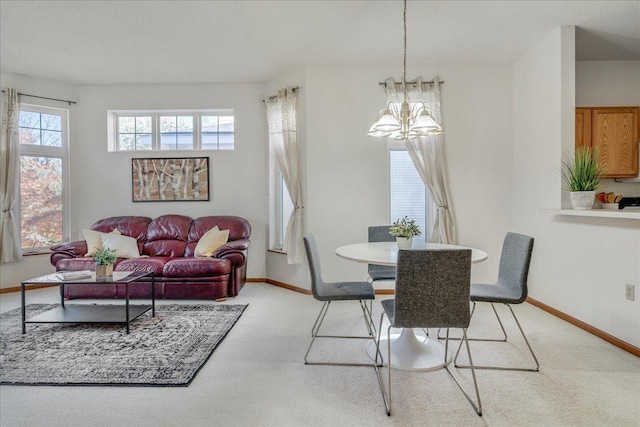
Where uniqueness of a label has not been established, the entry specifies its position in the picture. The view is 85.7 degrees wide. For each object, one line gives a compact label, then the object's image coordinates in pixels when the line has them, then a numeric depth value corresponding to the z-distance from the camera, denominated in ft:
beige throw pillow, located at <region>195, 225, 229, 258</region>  13.56
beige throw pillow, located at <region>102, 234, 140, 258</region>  13.57
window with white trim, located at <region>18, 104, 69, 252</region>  14.79
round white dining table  7.35
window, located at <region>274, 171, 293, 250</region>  15.17
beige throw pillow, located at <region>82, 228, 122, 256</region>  13.41
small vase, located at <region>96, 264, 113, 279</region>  10.05
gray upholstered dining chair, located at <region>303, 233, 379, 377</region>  7.82
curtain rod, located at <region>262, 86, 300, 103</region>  13.80
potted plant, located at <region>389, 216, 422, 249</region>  8.20
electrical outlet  8.25
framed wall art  15.80
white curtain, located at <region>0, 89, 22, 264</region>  13.88
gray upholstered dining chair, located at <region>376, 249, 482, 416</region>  6.01
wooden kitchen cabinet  12.16
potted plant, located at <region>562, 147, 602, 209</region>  9.53
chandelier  7.97
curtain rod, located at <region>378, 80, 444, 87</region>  13.19
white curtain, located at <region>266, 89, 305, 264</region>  13.78
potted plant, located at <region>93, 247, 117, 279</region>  10.02
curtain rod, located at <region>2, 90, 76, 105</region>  14.55
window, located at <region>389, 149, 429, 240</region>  13.69
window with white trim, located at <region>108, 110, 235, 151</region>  16.10
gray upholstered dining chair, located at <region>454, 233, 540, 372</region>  7.37
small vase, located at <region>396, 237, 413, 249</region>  8.24
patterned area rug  7.02
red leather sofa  12.42
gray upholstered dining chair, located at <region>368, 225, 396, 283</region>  10.39
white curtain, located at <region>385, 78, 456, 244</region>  13.03
